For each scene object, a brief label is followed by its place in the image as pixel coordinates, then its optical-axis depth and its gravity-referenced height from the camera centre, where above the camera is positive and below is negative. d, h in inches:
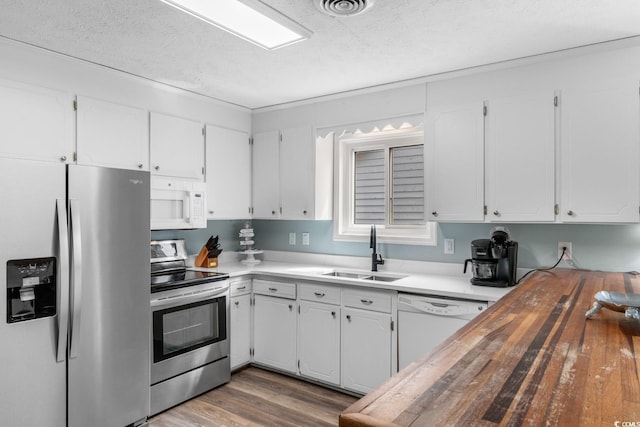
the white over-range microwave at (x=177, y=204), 123.8 +2.8
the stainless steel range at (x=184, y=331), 110.1 -34.5
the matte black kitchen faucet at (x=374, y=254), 135.6 -13.8
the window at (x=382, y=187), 137.6 +9.3
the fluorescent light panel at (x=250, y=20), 77.0 +39.6
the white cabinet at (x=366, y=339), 113.1 -36.2
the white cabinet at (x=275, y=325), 132.6 -37.8
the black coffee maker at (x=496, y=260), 105.0 -12.3
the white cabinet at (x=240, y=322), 134.5 -36.9
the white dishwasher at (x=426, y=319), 101.2 -27.6
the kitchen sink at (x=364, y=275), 130.0 -20.9
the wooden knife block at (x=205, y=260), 143.5 -16.9
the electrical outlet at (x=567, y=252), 107.4 -10.3
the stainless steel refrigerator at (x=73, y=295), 76.8 -17.3
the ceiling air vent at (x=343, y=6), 76.6 +39.5
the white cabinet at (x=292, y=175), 146.5 +14.2
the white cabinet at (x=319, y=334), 123.0 -37.7
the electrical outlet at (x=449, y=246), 125.8 -10.5
